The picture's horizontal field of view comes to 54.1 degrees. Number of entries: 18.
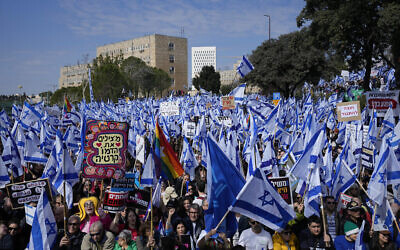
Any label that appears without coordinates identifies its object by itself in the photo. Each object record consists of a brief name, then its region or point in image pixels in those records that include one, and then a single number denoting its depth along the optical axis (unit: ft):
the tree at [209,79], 265.95
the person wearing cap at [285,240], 17.75
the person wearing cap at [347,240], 17.63
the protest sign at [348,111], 32.30
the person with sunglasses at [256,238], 17.17
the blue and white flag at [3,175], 26.74
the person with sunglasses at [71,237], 18.29
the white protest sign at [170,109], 56.18
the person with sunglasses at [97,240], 18.26
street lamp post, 132.71
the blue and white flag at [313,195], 20.53
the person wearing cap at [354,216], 20.17
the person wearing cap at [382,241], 17.33
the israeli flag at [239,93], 56.44
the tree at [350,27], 71.05
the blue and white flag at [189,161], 33.45
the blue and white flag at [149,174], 21.57
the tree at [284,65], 141.49
